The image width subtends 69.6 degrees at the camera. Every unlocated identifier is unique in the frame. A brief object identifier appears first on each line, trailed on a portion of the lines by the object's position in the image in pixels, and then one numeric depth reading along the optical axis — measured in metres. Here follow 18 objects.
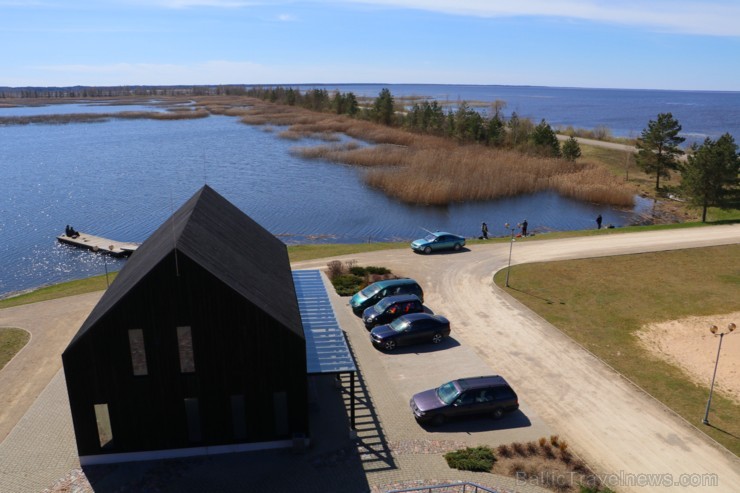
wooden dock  42.84
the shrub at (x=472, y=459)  16.89
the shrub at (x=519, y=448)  17.70
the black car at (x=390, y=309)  26.67
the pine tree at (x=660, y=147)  63.72
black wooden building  16.14
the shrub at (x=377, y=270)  34.09
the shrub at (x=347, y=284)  31.55
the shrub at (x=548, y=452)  17.59
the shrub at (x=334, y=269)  33.99
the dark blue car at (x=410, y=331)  24.70
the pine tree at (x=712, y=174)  48.12
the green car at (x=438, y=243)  38.62
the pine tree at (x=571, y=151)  73.62
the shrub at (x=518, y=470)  16.62
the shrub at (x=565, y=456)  17.34
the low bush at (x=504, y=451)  17.62
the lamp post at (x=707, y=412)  18.84
